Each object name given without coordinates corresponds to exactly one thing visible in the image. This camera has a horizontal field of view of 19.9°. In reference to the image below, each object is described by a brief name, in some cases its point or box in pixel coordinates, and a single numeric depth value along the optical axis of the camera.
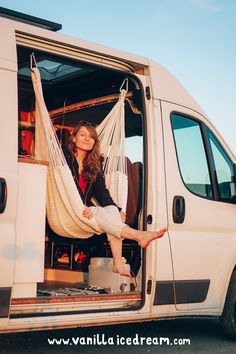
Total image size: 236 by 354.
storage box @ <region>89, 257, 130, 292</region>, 6.28
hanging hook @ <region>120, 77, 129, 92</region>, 6.58
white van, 5.02
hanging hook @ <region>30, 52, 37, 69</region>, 5.70
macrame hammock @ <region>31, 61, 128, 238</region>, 5.88
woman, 6.02
